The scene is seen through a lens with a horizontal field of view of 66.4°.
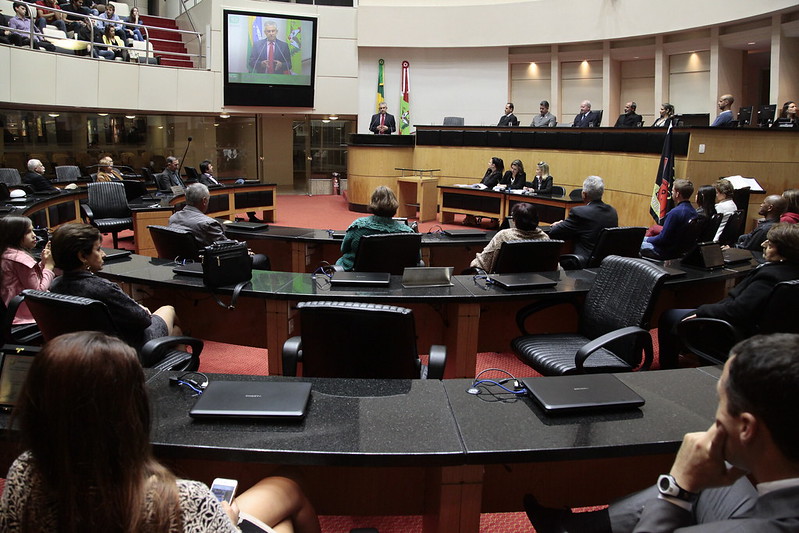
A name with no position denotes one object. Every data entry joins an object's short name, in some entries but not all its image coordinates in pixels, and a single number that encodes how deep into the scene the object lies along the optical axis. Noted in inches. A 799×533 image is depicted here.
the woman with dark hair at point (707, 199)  220.4
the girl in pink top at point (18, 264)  136.9
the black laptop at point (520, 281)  139.2
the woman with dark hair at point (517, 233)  174.1
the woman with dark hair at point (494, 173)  422.0
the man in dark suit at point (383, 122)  538.6
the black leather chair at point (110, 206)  298.2
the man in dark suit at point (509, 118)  481.6
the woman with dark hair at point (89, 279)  115.2
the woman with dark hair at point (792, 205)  189.3
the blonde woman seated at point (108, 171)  374.5
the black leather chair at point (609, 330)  118.3
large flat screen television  525.4
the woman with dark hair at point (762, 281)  122.6
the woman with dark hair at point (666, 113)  381.7
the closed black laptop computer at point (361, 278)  139.4
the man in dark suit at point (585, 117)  440.1
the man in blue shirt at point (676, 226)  198.8
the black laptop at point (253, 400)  73.2
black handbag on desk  137.3
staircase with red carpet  560.7
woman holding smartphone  45.2
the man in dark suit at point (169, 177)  370.6
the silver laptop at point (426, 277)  139.7
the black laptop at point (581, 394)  76.2
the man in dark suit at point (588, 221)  213.2
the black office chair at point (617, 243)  193.0
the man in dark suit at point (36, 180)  318.3
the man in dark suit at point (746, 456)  48.2
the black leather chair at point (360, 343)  93.4
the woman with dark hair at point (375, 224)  175.6
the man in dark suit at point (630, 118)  422.0
